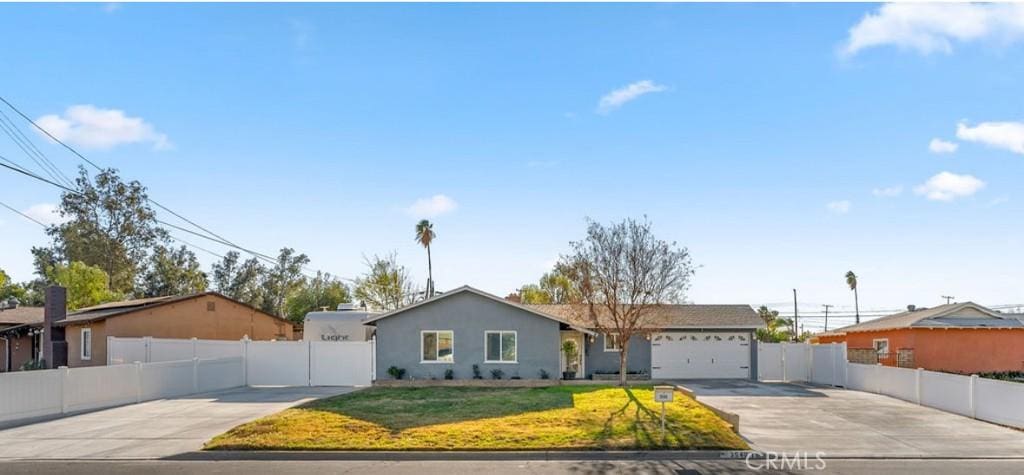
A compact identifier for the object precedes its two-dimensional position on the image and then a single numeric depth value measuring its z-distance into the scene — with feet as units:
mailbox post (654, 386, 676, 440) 53.61
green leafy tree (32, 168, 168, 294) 209.77
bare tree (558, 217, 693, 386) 104.06
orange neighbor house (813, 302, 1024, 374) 108.88
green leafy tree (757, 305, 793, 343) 179.11
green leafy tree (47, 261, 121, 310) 177.99
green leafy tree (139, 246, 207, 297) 222.28
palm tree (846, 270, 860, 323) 305.32
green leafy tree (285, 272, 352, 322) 215.92
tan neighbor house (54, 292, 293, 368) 112.57
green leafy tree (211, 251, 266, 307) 248.52
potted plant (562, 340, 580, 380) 118.11
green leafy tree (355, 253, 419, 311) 209.46
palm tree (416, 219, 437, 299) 212.02
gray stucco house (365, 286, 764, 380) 103.76
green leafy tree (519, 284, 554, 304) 217.48
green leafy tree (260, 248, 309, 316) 250.98
